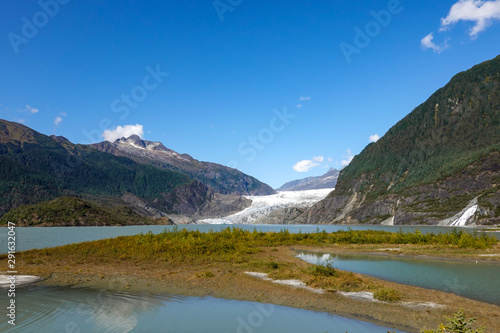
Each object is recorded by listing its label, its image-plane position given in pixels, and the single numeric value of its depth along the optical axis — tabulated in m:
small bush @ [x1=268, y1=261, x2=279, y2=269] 25.19
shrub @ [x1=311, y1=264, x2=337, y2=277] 21.46
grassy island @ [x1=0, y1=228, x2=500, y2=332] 15.03
